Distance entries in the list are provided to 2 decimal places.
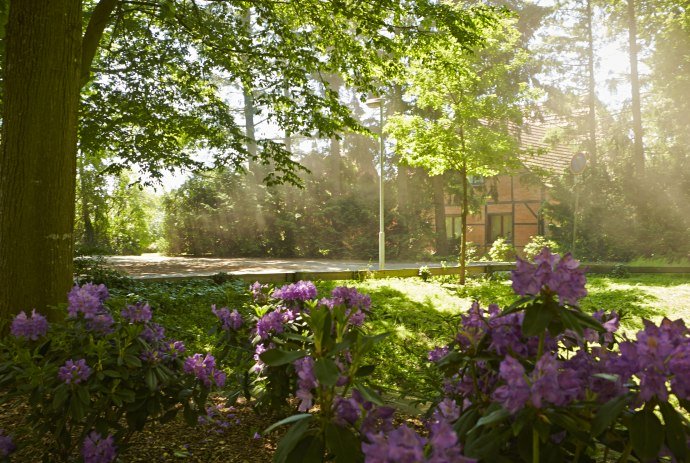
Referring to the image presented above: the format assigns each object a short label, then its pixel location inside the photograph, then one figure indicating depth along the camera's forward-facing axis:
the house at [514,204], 24.06
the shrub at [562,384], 1.09
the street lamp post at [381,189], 14.91
